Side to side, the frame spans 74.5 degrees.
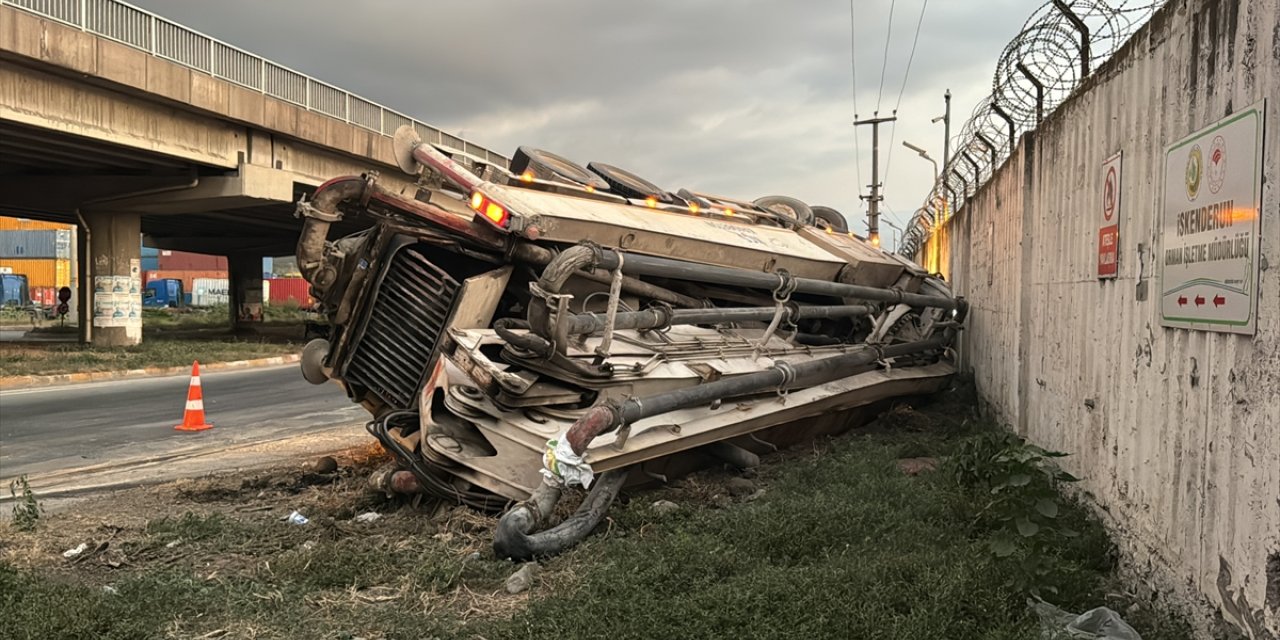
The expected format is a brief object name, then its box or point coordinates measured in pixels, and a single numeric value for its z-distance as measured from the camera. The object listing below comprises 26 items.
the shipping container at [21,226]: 60.91
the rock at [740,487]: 5.64
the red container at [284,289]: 65.94
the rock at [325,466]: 6.53
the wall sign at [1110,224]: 4.16
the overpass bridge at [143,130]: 13.73
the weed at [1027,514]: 3.36
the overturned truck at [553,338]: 4.84
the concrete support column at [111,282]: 20.45
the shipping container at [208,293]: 62.50
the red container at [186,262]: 75.50
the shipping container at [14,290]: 49.65
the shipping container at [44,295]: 52.85
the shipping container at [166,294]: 57.19
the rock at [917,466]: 6.03
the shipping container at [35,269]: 57.25
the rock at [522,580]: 3.83
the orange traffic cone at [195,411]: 9.73
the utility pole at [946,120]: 31.20
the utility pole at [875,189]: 36.92
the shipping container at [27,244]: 61.44
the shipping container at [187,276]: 68.28
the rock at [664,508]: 4.83
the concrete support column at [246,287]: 33.88
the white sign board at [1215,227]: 2.68
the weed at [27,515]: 5.06
